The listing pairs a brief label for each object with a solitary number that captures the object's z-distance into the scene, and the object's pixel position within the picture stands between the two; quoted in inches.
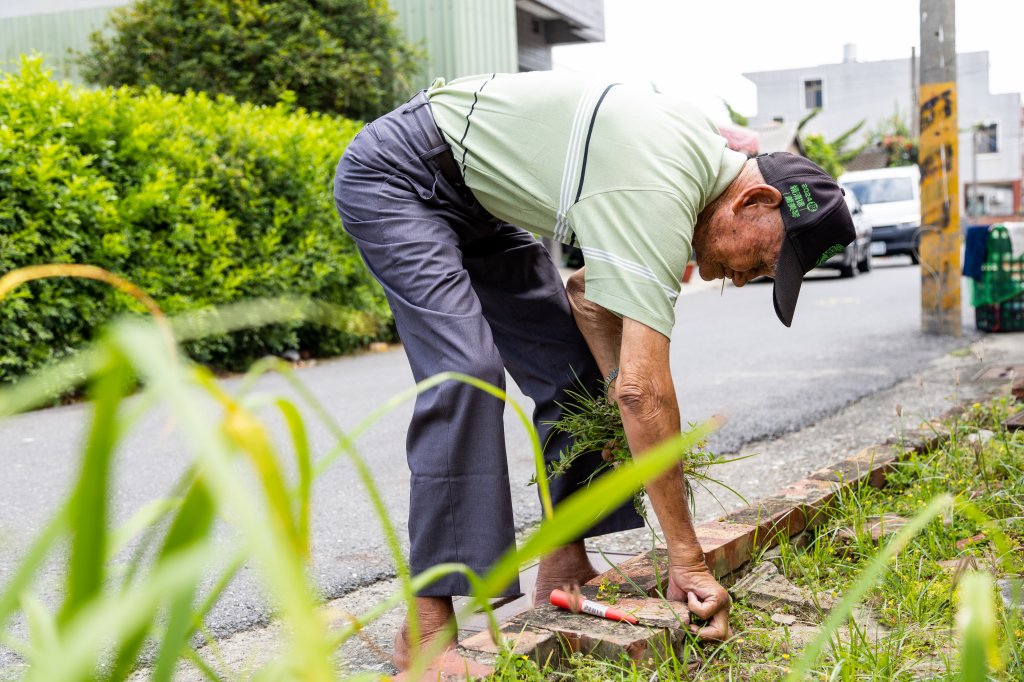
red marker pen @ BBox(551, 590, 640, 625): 86.5
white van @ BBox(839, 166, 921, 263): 806.5
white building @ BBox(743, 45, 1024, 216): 1891.0
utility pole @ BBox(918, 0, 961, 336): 328.5
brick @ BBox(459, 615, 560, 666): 80.4
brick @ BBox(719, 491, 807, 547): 108.1
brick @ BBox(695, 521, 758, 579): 99.0
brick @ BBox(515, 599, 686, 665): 82.1
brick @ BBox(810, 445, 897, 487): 122.8
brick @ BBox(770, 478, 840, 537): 114.6
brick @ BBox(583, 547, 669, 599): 94.8
